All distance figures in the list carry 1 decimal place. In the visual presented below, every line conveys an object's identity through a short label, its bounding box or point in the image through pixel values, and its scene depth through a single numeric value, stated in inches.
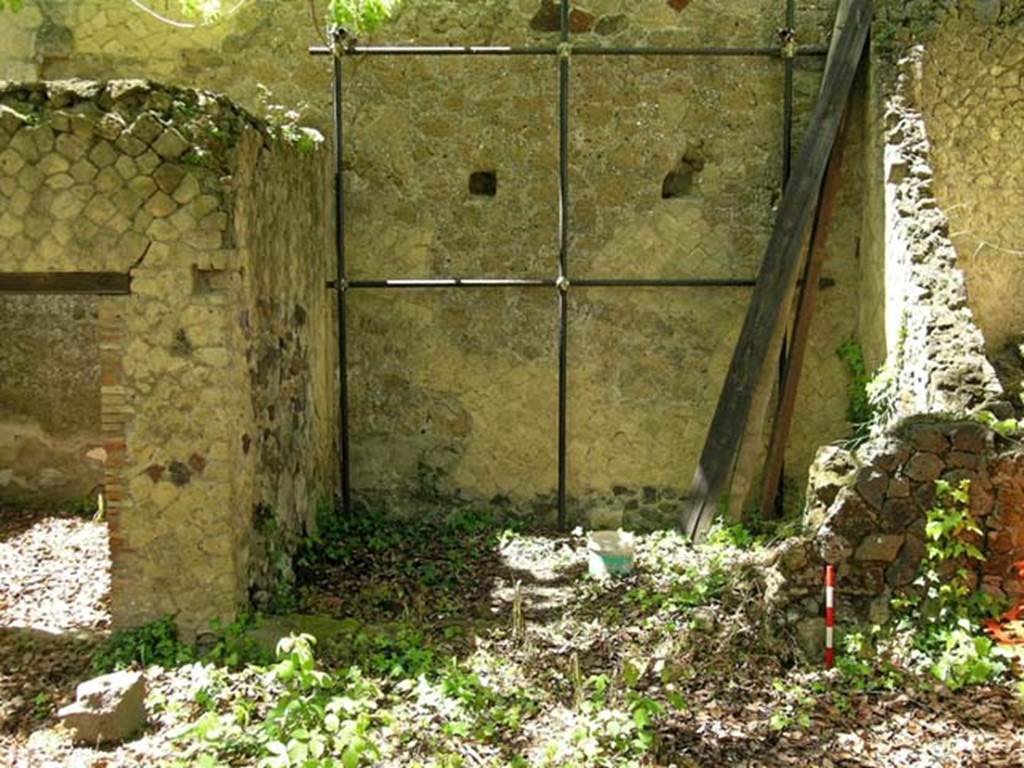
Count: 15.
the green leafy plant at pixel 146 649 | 210.4
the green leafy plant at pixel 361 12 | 228.5
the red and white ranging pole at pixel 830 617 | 196.1
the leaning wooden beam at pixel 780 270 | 298.2
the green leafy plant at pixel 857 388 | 294.4
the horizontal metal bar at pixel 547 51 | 307.6
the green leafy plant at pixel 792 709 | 180.2
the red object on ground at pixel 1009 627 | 193.6
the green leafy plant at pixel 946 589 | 195.9
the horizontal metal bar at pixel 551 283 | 310.2
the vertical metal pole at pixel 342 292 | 312.3
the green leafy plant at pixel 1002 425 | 201.5
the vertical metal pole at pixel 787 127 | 305.7
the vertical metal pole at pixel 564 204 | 308.0
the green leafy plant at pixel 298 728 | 156.9
